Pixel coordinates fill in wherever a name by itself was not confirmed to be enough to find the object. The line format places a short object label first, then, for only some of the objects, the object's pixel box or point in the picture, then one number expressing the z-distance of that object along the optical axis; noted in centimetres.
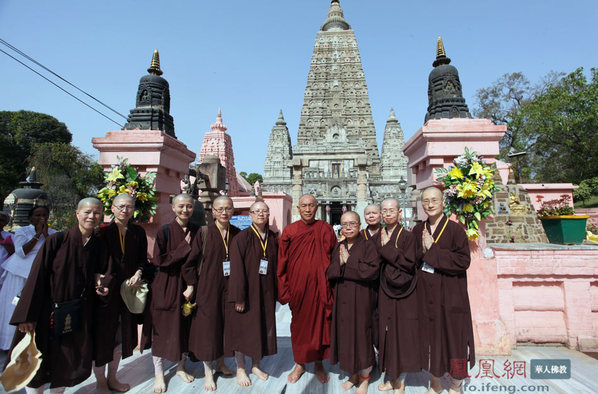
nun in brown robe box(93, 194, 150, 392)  281
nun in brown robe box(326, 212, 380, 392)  285
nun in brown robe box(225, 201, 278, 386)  304
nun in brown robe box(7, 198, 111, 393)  248
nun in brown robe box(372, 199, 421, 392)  275
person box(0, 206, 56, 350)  339
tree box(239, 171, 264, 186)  6232
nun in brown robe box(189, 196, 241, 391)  301
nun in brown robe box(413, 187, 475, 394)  272
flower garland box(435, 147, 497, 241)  341
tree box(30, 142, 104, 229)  1778
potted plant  637
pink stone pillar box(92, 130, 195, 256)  448
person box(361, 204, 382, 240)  304
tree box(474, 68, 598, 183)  1523
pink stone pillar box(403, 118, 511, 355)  354
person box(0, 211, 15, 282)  401
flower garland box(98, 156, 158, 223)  394
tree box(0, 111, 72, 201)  2511
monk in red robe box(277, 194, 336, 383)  309
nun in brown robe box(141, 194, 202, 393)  300
